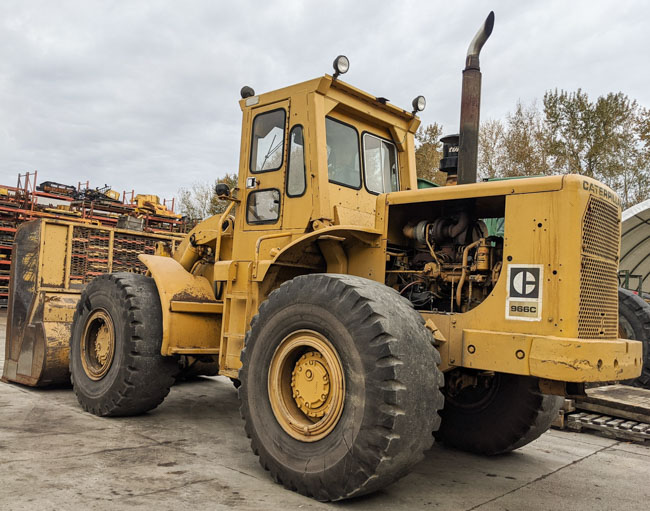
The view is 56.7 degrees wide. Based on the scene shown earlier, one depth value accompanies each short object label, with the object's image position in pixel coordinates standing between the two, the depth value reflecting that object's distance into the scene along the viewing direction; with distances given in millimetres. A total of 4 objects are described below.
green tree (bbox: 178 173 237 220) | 39094
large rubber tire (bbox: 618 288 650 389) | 8016
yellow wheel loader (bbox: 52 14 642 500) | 3744
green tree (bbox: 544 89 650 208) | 25438
